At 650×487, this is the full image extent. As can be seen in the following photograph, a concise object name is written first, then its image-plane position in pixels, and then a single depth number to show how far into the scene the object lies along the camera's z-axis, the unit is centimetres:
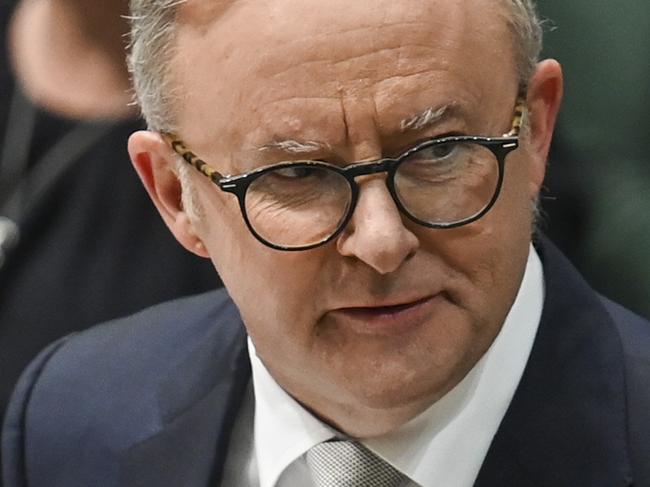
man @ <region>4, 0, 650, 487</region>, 239
